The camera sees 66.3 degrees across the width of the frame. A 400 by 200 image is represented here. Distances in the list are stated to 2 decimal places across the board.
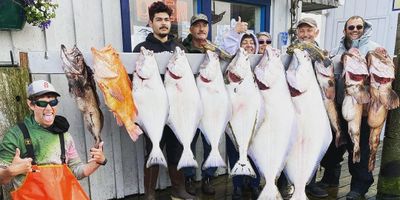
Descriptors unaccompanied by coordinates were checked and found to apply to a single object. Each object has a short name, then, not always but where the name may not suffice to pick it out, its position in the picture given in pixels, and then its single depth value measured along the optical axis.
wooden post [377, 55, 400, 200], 2.92
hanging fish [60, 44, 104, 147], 2.04
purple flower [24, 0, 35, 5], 2.31
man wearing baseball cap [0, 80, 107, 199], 1.72
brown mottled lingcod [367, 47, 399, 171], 2.42
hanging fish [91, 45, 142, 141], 2.07
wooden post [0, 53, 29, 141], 1.99
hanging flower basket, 2.33
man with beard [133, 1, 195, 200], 2.68
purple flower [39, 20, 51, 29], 2.41
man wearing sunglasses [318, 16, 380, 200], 2.88
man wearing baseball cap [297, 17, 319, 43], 3.21
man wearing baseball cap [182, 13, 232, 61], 2.86
